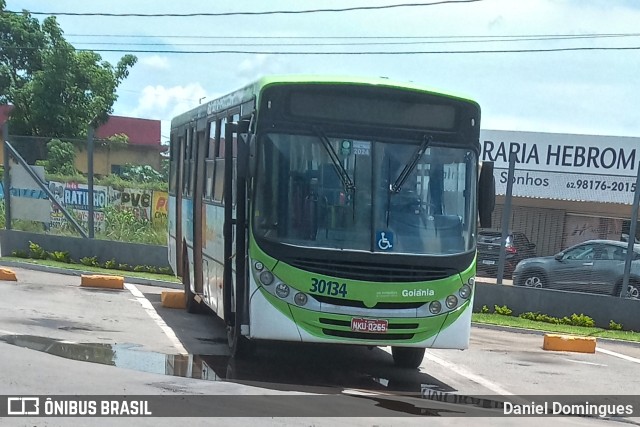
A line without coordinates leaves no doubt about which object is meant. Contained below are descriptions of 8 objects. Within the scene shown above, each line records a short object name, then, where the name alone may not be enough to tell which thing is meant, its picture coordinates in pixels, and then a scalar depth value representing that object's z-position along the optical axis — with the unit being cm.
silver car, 1745
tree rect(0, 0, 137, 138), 3984
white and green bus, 961
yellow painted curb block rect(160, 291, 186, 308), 1577
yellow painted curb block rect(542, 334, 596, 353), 1392
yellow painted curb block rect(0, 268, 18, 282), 1712
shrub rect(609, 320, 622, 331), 1669
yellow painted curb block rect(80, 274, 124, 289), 1723
